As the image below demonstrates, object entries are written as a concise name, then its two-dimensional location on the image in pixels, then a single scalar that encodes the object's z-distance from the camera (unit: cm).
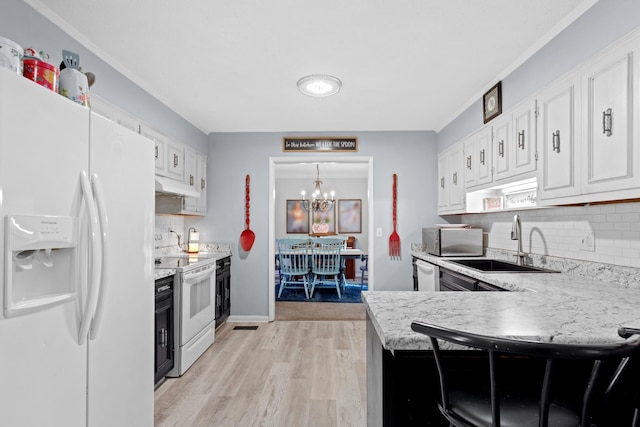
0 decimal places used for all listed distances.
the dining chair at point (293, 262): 547
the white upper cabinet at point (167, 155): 303
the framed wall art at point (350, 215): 815
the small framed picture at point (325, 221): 804
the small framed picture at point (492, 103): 273
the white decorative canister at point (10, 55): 107
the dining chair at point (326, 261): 549
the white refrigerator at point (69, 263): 98
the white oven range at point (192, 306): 269
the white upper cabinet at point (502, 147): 258
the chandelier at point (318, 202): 714
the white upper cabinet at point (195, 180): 372
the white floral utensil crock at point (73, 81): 137
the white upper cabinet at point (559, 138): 186
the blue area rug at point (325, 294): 530
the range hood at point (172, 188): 266
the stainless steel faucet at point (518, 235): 267
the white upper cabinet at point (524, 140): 226
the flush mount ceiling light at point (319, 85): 271
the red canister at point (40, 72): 119
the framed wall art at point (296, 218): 819
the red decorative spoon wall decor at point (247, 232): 425
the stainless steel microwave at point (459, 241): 338
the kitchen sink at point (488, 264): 286
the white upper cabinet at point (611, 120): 152
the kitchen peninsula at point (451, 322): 97
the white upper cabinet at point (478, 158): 293
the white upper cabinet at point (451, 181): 353
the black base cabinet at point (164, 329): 242
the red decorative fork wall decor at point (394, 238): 419
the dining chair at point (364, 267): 596
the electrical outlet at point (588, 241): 213
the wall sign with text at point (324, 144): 425
